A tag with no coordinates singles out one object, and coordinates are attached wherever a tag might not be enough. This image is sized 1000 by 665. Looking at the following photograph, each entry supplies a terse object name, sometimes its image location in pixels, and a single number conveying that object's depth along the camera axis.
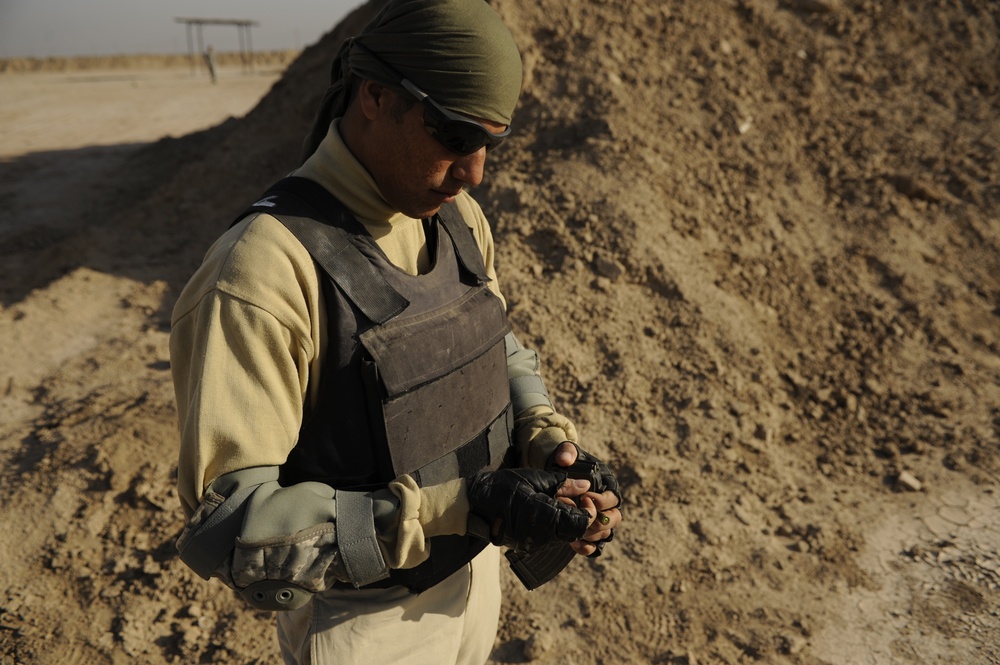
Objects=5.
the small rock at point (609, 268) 4.49
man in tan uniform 1.34
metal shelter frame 24.97
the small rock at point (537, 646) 3.00
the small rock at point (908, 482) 3.85
